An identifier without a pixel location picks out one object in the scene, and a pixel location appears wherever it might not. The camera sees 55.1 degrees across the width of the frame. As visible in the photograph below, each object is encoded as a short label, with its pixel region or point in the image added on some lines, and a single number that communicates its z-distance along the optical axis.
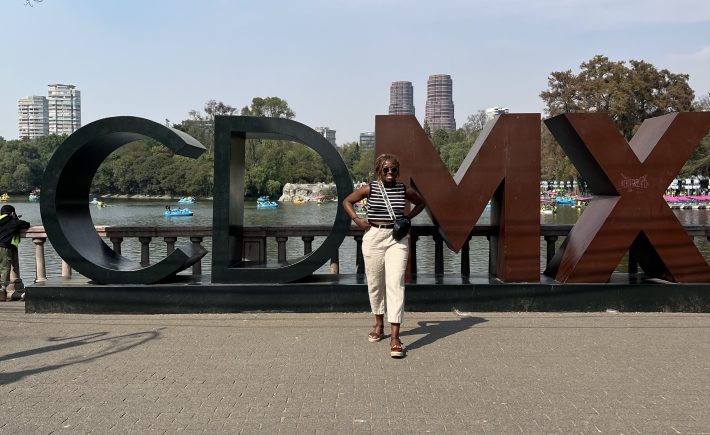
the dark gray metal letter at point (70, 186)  8.06
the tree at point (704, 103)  61.49
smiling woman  6.29
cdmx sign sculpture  8.16
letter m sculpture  8.23
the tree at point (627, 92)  47.59
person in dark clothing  9.32
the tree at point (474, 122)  117.62
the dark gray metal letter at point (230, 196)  8.16
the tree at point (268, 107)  99.31
